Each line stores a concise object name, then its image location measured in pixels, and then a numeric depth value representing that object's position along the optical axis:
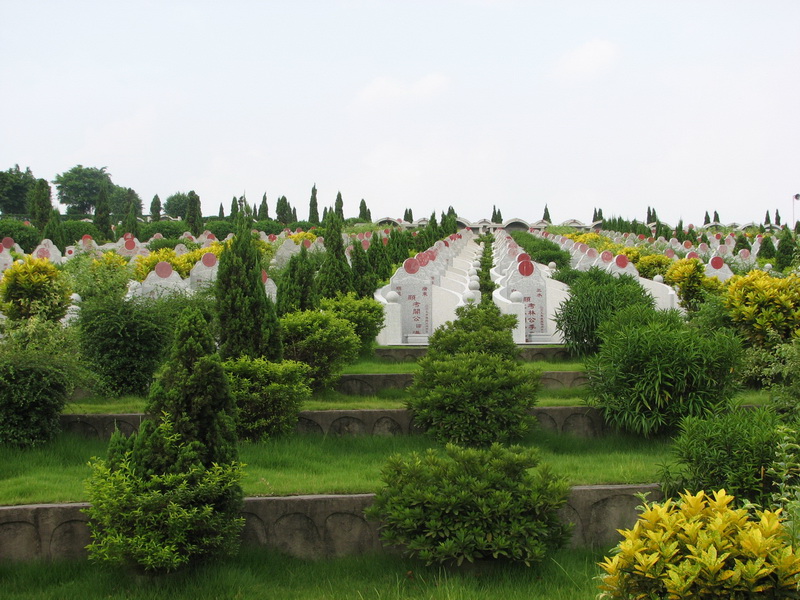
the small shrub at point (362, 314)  10.00
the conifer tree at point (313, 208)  59.44
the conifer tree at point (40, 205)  36.62
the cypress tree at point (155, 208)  54.68
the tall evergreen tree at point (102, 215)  36.84
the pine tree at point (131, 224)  37.78
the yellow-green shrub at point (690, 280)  14.84
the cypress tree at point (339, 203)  55.86
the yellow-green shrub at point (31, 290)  10.23
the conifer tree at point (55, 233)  28.59
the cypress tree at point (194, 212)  41.78
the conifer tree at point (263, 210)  52.95
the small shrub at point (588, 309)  10.09
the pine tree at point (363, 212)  63.39
